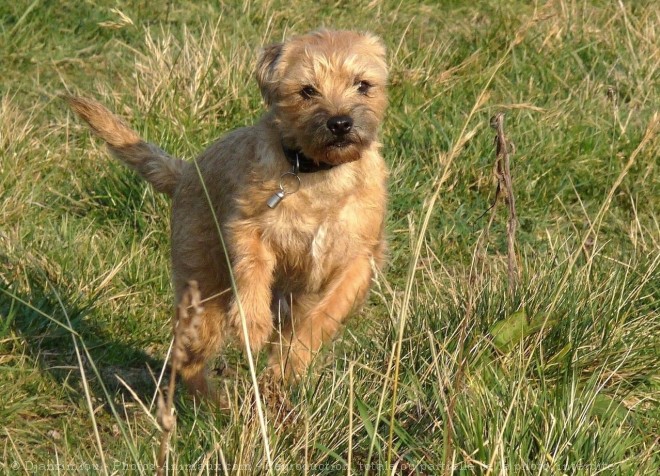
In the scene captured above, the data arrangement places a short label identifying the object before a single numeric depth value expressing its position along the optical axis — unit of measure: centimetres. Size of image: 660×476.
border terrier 883
